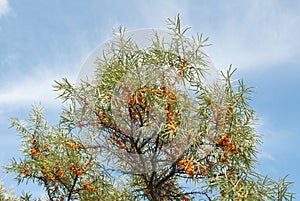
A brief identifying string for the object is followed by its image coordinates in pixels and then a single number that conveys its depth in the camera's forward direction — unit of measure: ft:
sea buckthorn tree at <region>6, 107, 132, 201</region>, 11.18
